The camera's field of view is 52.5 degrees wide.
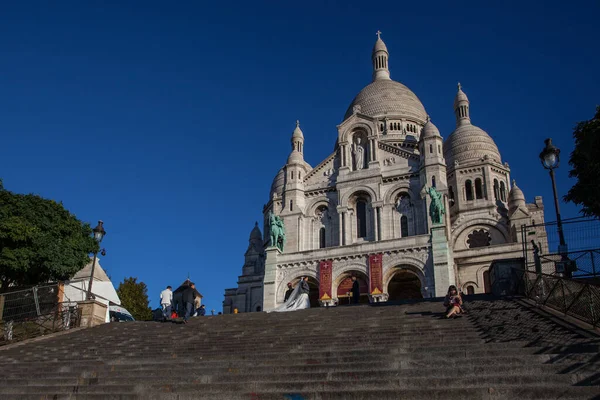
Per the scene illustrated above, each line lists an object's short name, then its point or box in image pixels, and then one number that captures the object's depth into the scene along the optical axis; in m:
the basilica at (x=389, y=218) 36.53
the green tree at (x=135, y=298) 50.03
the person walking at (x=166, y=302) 23.97
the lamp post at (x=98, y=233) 24.09
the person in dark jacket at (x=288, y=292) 38.73
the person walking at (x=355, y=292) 29.09
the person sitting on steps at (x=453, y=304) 17.08
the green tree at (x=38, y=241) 28.13
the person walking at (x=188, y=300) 23.33
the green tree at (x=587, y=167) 19.89
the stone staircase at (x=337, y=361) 10.62
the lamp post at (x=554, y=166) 17.39
